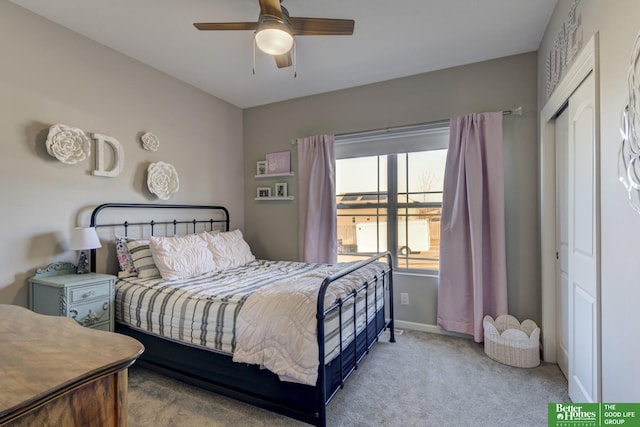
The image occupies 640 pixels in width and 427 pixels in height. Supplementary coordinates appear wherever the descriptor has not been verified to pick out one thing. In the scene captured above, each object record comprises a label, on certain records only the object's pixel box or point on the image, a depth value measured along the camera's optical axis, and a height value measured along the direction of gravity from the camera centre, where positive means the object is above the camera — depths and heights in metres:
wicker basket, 2.38 -1.09
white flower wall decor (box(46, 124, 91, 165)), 2.22 +0.55
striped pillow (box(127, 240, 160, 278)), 2.52 -0.38
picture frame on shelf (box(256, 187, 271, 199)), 3.94 +0.27
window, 3.17 +0.18
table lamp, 2.23 -0.20
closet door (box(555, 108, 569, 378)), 2.21 -0.24
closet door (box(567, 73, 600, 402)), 1.55 -0.24
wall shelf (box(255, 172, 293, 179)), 3.76 +0.47
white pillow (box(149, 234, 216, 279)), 2.50 -0.38
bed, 1.65 -0.68
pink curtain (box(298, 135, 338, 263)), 3.44 +0.13
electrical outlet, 3.22 -0.94
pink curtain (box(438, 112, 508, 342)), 2.71 -0.18
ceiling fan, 1.72 +1.14
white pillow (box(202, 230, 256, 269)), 2.98 -0.38
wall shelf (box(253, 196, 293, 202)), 3.75 +0.17
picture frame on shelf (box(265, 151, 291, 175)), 3.80 +0.63
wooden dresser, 0.68 -0.40
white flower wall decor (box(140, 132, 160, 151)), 2.88 +0.70
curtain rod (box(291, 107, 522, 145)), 2.72 +0.87
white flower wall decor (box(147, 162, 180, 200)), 2.92 +0.34
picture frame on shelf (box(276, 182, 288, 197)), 3.80 +0.29
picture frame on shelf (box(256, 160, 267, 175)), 3.97 +0.60
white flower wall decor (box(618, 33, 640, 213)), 1.11 +0.27
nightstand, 2.01 -0.55
